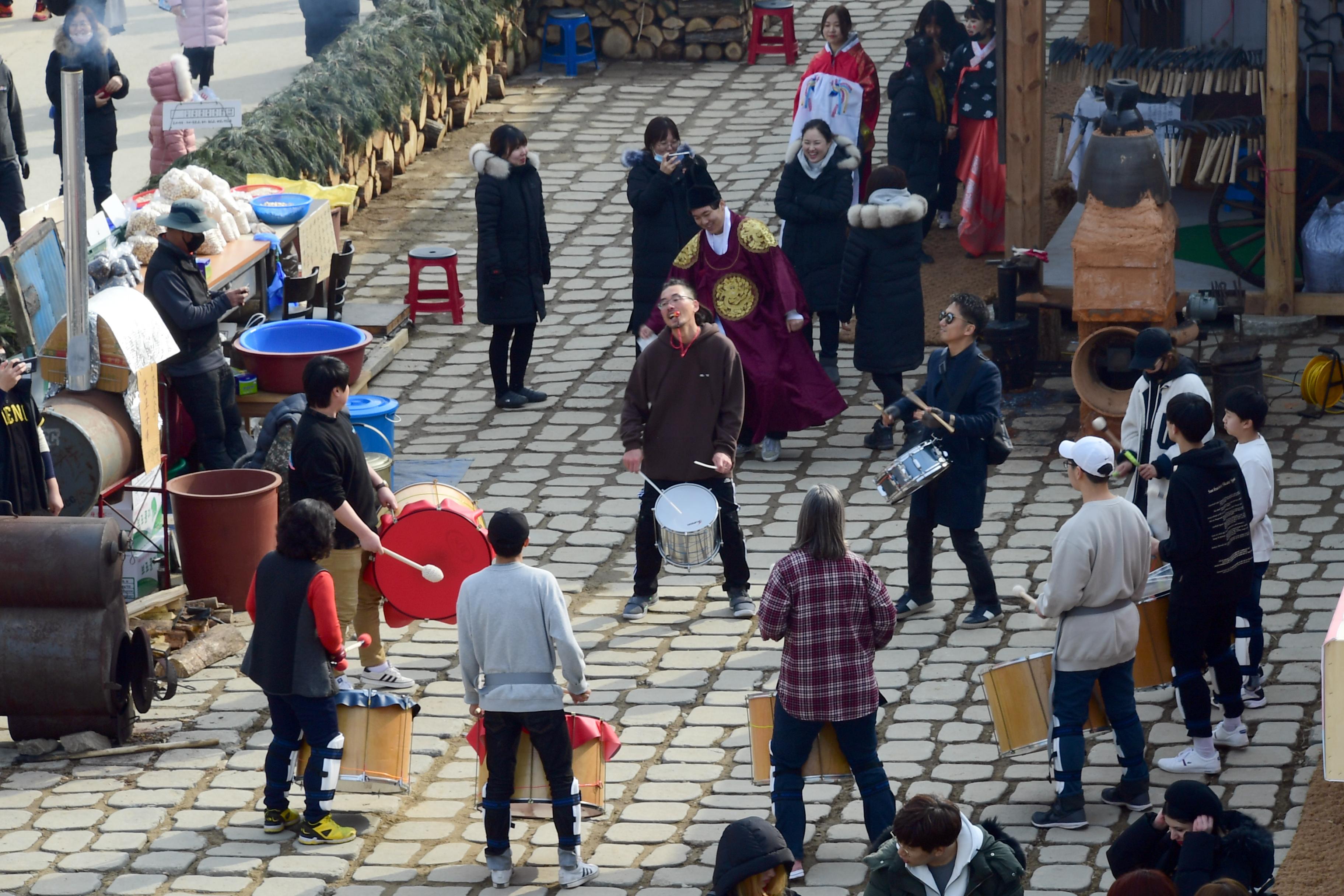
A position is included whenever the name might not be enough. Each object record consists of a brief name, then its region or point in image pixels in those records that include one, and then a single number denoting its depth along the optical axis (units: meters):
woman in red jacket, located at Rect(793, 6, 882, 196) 27.62
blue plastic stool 36.84
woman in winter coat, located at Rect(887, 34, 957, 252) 27.28
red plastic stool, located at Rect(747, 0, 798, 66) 36.59
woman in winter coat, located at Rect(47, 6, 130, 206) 27.23
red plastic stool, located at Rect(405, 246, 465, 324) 26.50
